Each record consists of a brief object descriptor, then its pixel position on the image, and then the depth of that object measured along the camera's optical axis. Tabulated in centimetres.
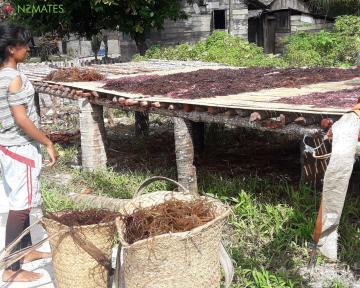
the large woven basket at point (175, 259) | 282
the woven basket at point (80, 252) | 327
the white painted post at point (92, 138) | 679
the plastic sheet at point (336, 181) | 298
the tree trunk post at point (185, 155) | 534
